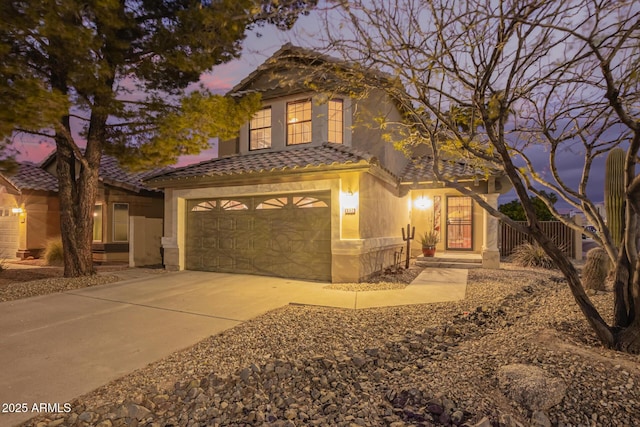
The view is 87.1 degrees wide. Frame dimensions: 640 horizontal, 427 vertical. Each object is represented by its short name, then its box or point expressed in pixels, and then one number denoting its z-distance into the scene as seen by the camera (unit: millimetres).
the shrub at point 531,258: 10945
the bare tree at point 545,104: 3619
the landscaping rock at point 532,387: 2734
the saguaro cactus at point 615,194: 8508
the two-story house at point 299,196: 8492
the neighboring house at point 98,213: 13516
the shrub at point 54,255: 12789
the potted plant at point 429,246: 12062
